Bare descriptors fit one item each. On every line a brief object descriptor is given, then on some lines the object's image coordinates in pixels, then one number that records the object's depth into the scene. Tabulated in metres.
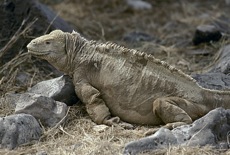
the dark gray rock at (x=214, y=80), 13.72
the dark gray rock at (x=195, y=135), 11.09
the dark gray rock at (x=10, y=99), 13.88
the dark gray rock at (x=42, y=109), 12.71
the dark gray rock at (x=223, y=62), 15.68
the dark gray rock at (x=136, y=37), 23.39
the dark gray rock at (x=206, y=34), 21.23
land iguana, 12.52
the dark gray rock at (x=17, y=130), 11.79
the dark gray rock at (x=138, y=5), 30.91
